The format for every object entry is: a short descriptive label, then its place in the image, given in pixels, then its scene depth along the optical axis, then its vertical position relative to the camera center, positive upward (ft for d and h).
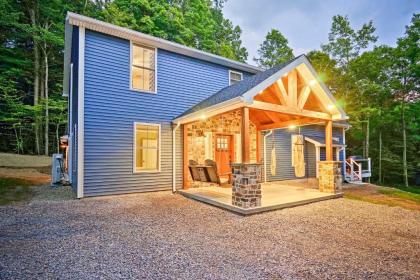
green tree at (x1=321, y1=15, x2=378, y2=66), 65.36 +32.46
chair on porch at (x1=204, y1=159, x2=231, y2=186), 20.55 -2.27
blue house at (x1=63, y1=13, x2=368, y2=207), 21.01 +3.98
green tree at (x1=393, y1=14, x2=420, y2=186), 50.67 +18.53
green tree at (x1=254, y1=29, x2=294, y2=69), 76.95 +34.16
